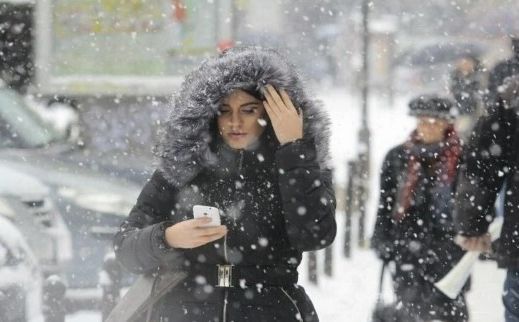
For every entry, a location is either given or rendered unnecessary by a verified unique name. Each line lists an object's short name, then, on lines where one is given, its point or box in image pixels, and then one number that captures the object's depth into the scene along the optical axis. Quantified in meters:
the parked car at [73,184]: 11.82
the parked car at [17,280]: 10.59
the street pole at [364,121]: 23.19
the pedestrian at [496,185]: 8.22
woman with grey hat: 11.93
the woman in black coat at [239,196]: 6.08
